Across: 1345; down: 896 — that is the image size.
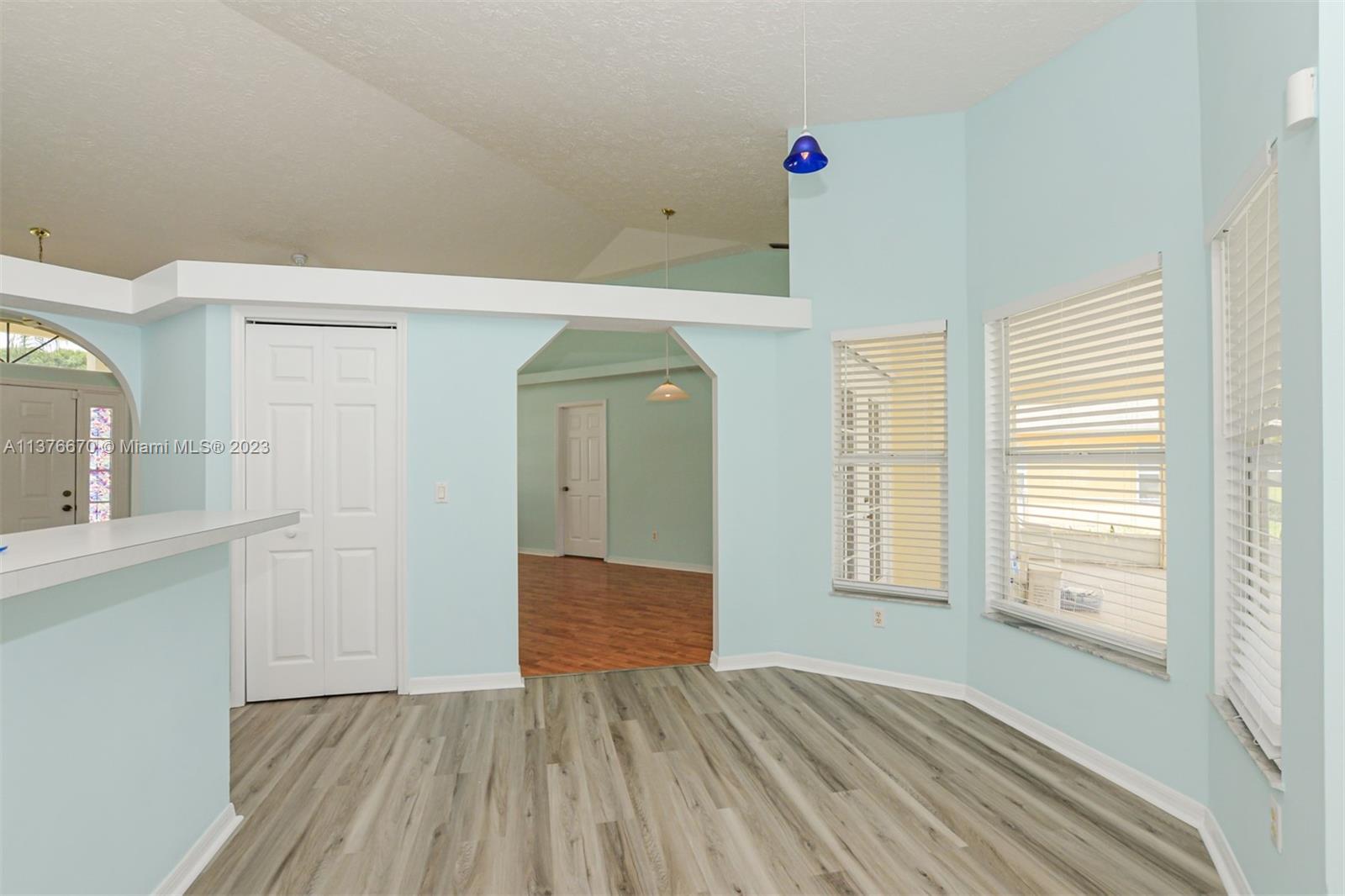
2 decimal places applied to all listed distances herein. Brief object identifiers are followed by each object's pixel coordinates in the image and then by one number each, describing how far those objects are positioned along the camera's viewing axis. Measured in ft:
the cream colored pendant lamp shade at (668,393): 22.86
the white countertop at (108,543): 4.06
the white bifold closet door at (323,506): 12.49
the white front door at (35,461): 23.06
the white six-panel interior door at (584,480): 30.12
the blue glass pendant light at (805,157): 9.62
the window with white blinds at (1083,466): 9.18
